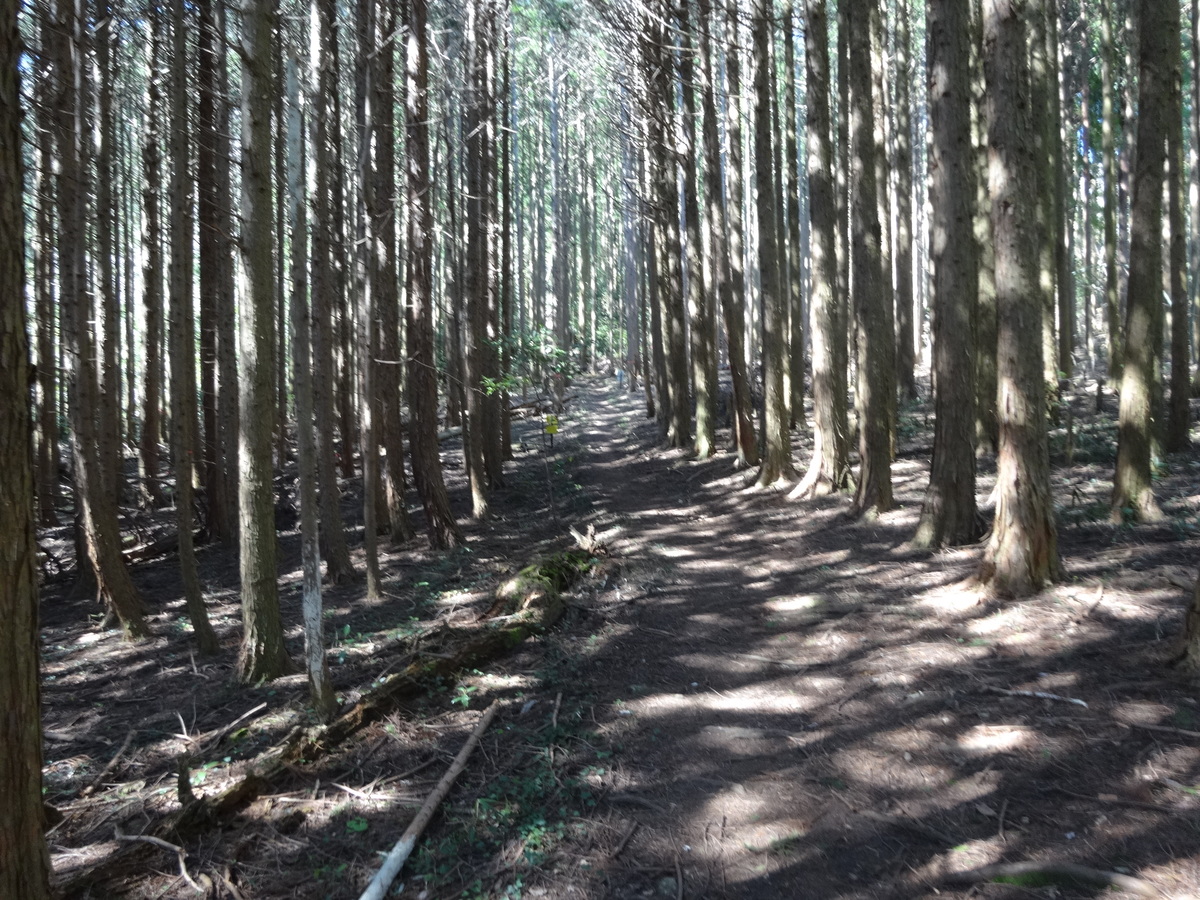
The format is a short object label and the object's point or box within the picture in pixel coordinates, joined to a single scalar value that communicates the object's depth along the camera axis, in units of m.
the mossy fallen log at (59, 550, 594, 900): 4.51
